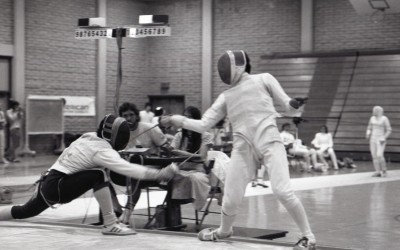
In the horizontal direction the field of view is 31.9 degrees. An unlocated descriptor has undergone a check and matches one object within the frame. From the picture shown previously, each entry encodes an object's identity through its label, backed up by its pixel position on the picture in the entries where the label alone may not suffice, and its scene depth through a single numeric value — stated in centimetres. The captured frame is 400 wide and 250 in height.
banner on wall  2320
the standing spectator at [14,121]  1998
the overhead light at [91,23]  881
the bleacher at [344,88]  2127
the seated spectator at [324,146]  1778
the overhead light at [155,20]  850
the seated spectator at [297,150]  1712
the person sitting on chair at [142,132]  825
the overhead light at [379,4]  2034
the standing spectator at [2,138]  1839
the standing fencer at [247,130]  591
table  743
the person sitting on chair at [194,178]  736
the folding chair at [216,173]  745
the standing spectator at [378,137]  1544
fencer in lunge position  678
